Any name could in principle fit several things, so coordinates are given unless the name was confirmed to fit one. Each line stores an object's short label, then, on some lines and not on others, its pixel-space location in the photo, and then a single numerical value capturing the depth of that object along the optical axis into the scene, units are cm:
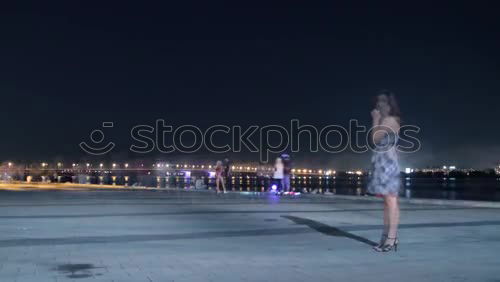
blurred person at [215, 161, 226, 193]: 2873
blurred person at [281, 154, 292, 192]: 2726
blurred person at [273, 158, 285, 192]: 2737
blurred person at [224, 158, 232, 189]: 3194
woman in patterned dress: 874
